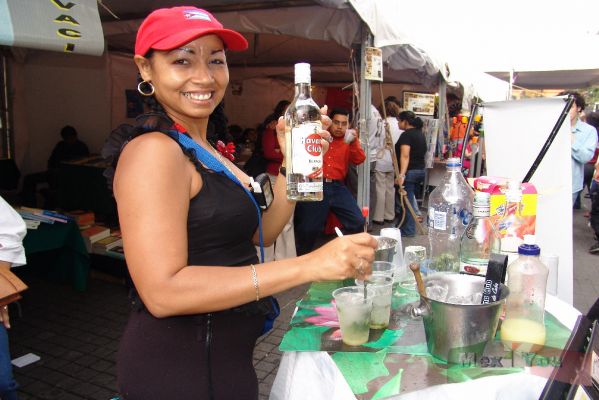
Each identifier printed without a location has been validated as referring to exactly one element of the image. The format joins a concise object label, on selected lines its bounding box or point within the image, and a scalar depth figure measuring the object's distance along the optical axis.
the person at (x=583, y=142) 6.24
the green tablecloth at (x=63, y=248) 4.29
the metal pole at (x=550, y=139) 2.36
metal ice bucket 1.27
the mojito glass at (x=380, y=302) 1.54
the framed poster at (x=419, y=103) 11.77
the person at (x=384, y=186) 7.94
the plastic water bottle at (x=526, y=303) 1.42
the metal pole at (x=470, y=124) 2.70
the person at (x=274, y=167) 5.54
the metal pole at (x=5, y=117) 6.61
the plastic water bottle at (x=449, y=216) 2.01
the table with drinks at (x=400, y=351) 1.27
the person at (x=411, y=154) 7.95
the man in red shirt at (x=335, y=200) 5.64
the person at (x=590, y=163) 8.94
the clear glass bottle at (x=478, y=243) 1.81
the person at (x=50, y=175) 7.00
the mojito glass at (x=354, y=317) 1.42
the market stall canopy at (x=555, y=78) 17.64
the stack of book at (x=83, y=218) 4.96
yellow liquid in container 1.41
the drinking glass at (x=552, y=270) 1.88
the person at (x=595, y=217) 6.98
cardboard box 2.01
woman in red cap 1.12
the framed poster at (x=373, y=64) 4.98
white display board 2.38
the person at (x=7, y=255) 2.28
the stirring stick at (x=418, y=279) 1.40
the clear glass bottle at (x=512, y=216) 1.97
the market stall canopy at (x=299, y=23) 4.87
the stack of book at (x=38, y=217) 4.20
